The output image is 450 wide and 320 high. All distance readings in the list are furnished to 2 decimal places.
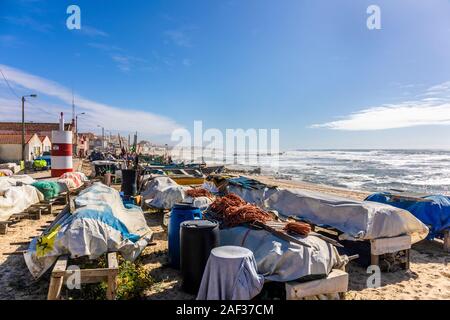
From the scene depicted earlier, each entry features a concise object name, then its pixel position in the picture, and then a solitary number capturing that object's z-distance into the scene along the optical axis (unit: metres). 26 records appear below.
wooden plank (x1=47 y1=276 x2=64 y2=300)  4.22
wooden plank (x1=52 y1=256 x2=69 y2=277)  4.32
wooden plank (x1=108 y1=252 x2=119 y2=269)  4.64
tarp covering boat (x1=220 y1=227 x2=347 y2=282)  4.58
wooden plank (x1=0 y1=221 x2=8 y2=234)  8.20
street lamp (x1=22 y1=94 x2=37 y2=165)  24.24
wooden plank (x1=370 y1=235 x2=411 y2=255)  6.45
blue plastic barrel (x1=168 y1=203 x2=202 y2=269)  6.22
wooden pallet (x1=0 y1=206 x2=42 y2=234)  8.24
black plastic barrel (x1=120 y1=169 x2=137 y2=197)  12.57
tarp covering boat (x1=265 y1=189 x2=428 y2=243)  6.43
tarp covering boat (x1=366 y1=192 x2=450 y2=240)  8.21
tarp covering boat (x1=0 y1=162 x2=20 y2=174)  22.04
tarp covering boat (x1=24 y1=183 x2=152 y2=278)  4.91
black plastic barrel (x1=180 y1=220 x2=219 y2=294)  5.11
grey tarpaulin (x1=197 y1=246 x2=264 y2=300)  4.09
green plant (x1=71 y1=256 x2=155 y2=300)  4.89
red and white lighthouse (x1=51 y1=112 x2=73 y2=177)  15.99
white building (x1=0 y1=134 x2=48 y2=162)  33.72
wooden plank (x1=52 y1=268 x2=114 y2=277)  4.54
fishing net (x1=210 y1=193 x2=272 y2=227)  5.93
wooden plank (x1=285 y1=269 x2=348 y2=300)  4.45
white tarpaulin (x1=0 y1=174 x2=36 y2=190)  10.02
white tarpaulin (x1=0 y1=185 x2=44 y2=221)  9.09
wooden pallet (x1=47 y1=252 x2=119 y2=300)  4.32
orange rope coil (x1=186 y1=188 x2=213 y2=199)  9.67
